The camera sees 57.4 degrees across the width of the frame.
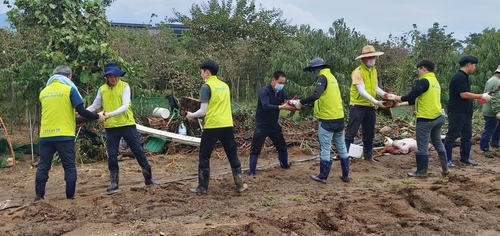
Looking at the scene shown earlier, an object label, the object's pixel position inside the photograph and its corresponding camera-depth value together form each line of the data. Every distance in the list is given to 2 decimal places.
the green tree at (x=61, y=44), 8.35
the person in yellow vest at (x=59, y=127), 5.64
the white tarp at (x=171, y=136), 8.79
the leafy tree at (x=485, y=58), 12.71
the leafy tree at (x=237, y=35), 14.40
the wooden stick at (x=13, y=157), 8.17
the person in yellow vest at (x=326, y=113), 6.50
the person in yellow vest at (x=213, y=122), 5.93
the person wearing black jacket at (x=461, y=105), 7.43
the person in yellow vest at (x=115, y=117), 6.15
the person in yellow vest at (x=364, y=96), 7.34
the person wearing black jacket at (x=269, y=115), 6.81
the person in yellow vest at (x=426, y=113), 6.84
